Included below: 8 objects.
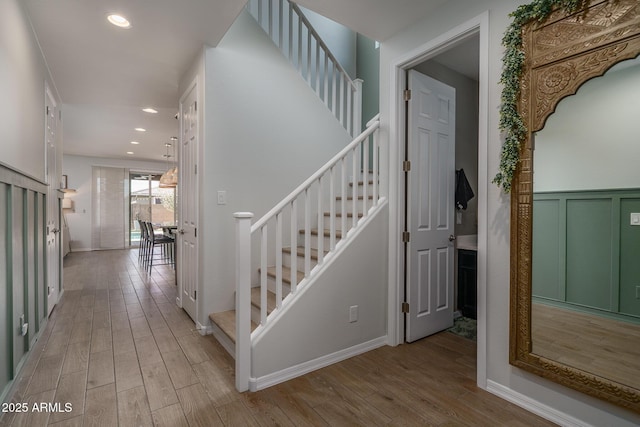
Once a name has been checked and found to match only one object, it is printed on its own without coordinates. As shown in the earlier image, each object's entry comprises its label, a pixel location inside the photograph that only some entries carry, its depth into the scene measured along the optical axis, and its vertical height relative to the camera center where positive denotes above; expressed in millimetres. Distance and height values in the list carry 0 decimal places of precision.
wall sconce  8020 +75
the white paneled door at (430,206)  2693 +40
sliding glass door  9281 +191
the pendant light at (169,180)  5762 +542
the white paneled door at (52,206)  3389 +20
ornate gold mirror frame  1464 +676
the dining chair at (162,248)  5871 -908
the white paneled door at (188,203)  3127 +64
